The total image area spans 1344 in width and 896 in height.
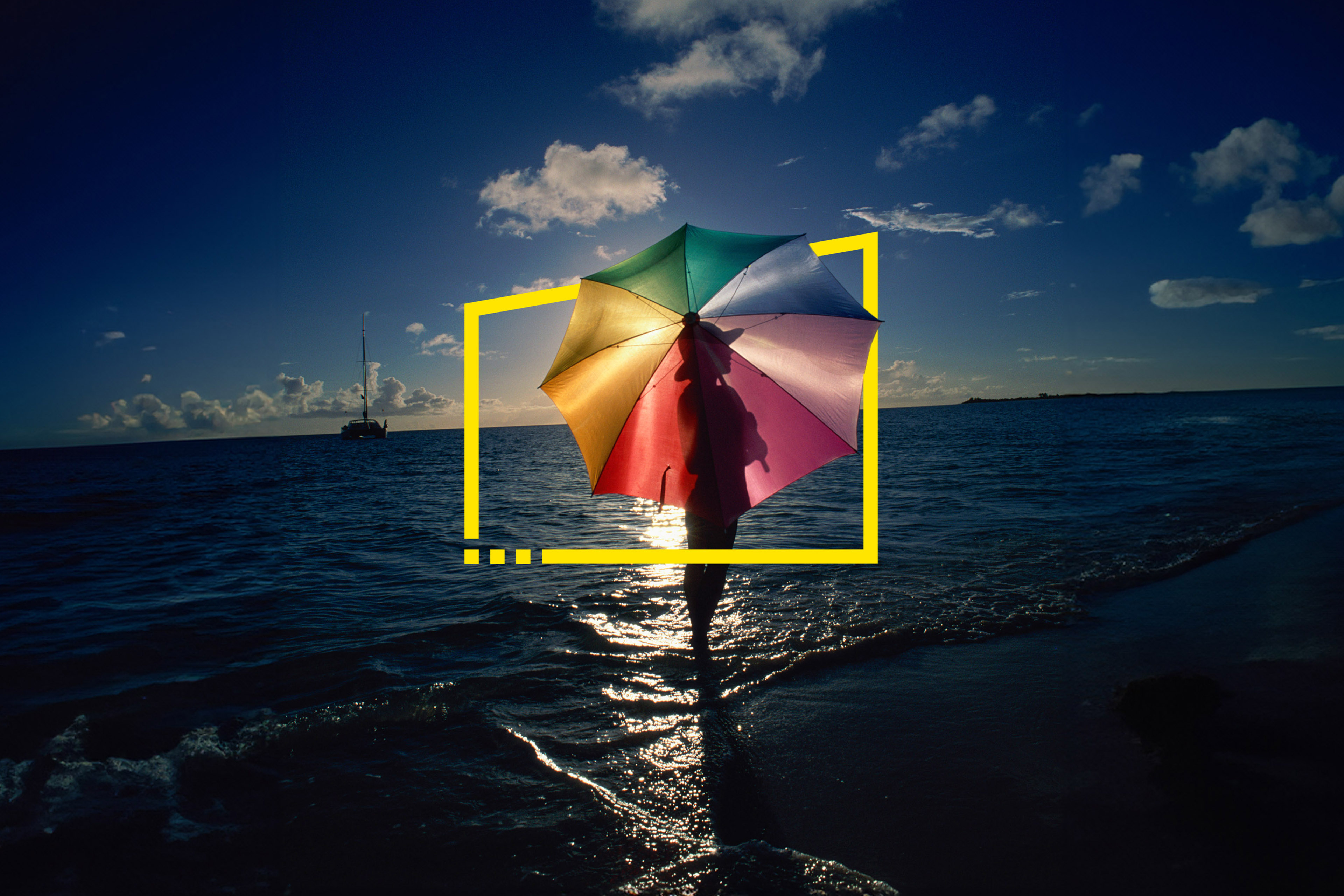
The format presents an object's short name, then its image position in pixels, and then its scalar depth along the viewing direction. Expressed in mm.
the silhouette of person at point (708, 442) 3416
